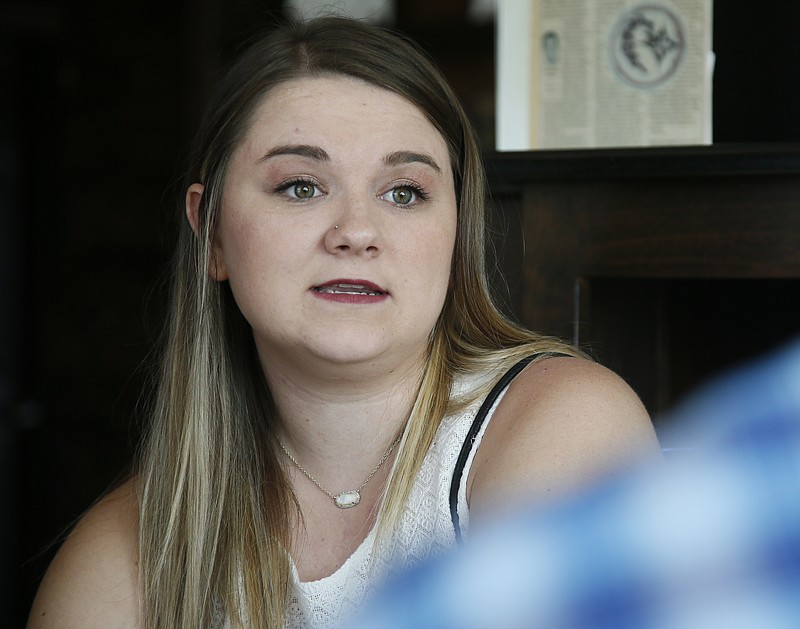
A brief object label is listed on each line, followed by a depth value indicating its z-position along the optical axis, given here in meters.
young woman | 2.40
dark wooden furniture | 2.48
